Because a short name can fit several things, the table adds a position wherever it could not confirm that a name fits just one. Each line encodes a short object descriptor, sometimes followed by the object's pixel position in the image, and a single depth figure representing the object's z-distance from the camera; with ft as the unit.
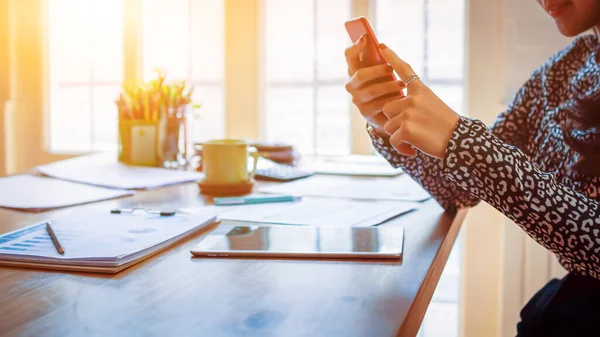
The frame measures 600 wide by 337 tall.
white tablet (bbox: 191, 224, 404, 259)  2.51
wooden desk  1.69
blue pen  3.84
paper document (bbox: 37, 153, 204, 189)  4.64
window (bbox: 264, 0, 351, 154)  9.15
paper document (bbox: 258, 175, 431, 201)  4.32
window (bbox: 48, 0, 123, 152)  10.75
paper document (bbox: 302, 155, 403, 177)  5.61
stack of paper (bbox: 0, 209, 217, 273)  2.31
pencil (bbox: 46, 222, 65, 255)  2.42
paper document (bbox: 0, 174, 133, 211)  3.68
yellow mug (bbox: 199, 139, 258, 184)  4.22
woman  2.72
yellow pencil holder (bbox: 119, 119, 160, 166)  5.65
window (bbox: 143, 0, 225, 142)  9.79
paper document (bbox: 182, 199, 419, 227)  3.32
